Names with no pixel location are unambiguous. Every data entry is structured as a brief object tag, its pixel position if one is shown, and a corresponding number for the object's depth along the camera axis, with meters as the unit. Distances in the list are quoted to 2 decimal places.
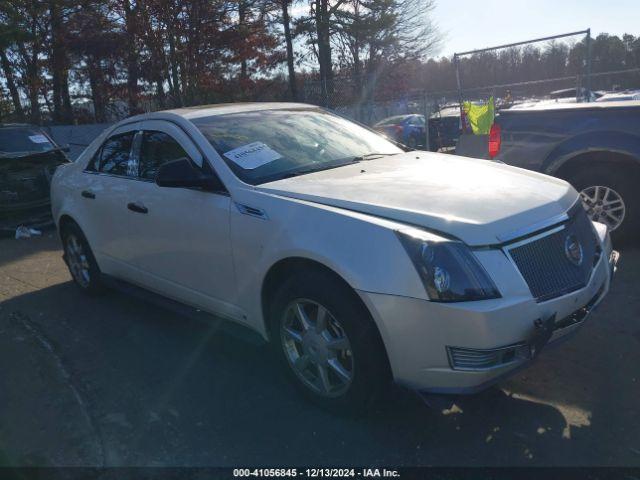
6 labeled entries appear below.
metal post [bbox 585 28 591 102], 10.78
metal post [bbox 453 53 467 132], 11.51
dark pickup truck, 5.37
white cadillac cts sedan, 2.59
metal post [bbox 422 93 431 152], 13.63
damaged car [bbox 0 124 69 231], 8.90
